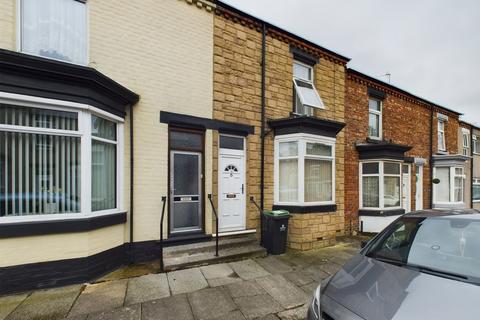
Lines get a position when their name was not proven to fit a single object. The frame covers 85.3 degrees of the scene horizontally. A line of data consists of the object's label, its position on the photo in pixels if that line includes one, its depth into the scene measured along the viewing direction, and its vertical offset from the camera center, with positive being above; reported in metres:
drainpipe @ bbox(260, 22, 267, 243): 7.61 +0.20
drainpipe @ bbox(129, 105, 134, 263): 5.79 -0.61
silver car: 2.01 -1.08
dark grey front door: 6.46 -0.82
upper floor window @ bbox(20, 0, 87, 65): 4.98 +2.59
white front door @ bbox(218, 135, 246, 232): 7.02 -0.68
